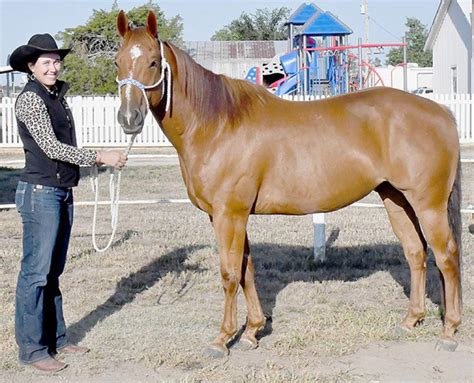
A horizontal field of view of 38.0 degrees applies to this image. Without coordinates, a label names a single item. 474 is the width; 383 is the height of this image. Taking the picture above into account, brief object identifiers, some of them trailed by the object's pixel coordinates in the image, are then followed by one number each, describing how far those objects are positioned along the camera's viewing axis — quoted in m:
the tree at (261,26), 61.62
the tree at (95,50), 33.00
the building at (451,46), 26.92
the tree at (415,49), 72.94
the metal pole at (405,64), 23.12
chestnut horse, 4.61
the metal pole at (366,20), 50.47
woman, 4.20
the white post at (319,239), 7.23
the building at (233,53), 48.47
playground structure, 22.86
